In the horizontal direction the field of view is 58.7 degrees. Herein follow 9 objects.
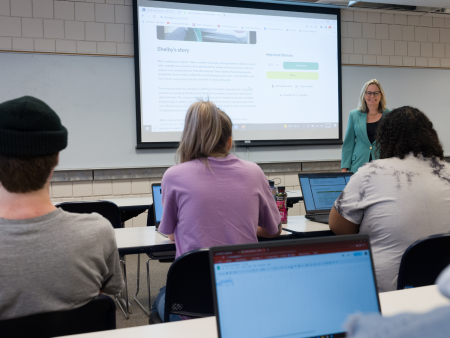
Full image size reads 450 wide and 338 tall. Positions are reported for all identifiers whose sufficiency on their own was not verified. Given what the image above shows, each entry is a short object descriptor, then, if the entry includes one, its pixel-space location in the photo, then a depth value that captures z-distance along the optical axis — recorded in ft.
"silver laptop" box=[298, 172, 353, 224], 8.23
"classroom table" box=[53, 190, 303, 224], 10.34
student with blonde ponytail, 4.99
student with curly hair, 5.06
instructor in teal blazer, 12.39
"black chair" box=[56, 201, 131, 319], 8.13
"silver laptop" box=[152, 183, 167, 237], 7.63
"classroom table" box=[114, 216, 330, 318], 6.35
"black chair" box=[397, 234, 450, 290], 4.49
